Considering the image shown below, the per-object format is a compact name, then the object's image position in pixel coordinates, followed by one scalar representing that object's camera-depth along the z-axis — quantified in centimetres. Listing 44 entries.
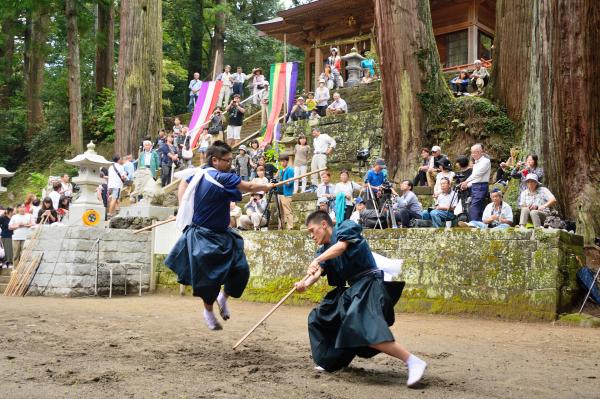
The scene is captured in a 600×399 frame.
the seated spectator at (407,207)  1124
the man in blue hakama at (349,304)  500
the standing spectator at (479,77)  1778
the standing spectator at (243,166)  1625
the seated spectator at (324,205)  1256
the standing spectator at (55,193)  1552
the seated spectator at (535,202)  977
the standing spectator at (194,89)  2305
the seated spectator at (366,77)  2078
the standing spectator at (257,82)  2306
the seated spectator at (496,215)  992
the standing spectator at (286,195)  1397
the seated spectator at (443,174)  1147
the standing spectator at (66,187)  1623
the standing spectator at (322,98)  1947
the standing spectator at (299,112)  1964
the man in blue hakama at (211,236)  625
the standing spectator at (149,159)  1700
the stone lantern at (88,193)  1319
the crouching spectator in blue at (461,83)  1812
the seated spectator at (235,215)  1395
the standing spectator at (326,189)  1317
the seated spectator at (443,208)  1071
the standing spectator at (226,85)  2219
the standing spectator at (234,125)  1983
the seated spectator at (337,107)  1905
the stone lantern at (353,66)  2200
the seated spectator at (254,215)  1360
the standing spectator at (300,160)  1578
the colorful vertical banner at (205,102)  2116
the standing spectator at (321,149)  1568
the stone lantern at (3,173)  1911
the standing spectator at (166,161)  1747
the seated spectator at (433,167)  1305
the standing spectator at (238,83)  2270
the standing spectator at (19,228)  1442
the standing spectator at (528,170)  1027
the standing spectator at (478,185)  1031
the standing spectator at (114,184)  1648
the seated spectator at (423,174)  1345
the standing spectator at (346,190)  1272
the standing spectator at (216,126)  2009
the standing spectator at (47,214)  1466
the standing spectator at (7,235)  1548
